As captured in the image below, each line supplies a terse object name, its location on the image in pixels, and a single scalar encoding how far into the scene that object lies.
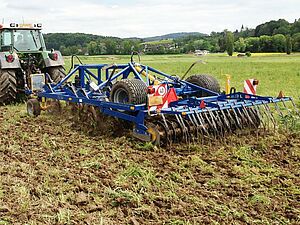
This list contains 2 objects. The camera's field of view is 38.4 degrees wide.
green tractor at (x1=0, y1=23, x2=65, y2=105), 9.62
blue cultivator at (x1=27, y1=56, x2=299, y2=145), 5.93
